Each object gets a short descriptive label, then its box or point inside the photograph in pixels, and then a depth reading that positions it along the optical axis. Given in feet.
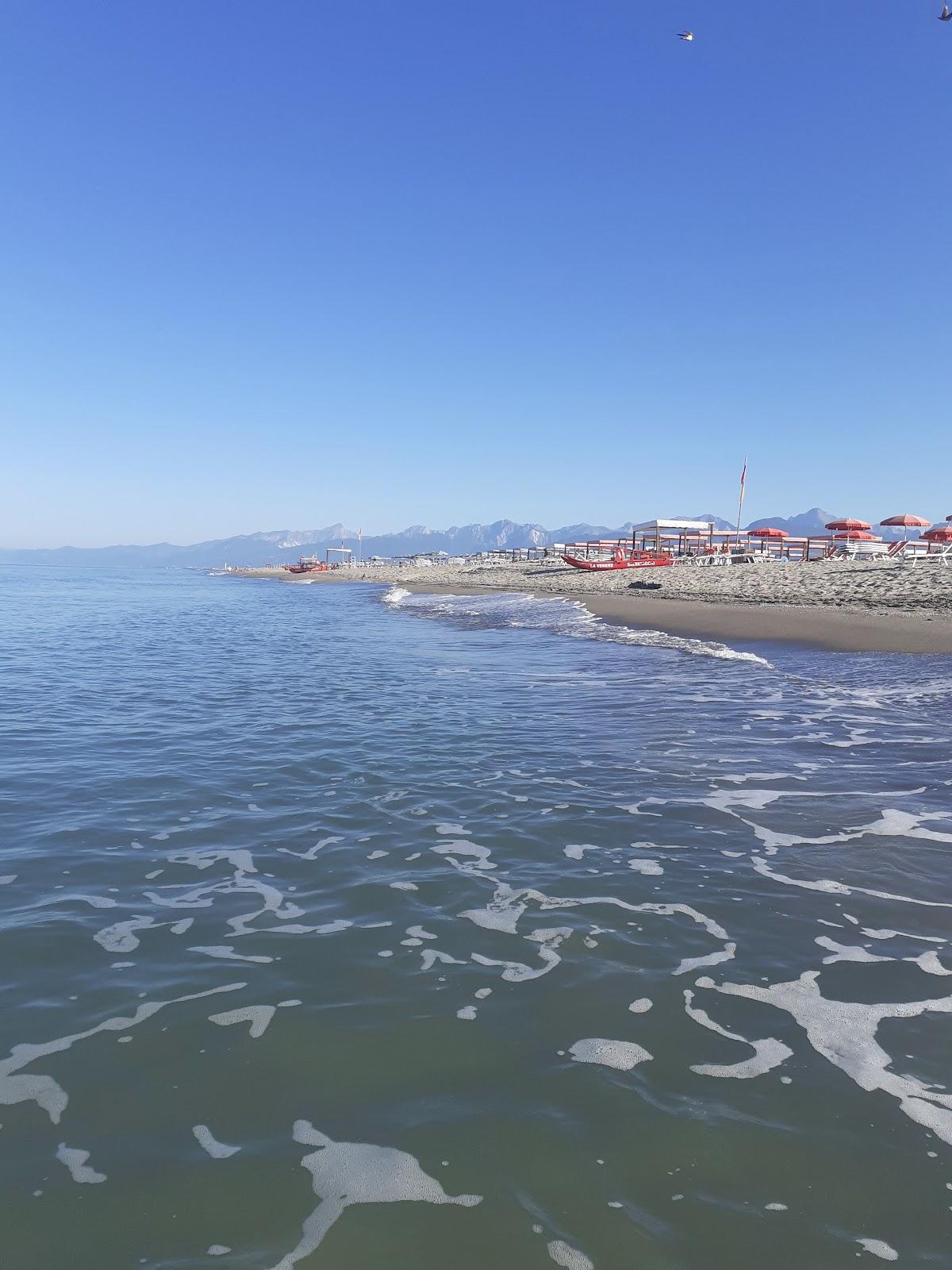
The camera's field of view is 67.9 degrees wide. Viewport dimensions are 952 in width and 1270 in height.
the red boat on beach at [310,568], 430.20
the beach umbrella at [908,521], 180.19
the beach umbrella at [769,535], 209.26
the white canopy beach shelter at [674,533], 203.92
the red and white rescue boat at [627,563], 192.34
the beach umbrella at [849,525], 184.75
